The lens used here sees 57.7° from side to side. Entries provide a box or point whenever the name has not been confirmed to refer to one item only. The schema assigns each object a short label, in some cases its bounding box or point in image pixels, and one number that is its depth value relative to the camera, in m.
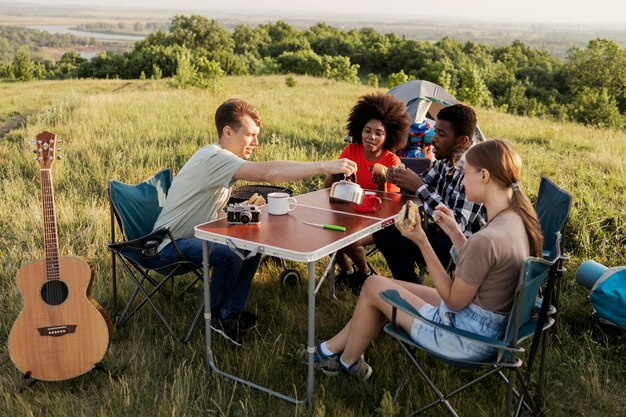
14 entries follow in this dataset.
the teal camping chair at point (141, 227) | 3.38
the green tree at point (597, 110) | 33.38
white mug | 3.22
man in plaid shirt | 3.62
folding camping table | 2.62
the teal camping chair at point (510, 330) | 2.18
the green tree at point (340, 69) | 34.05
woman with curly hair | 4.23
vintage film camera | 2.95
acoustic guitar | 2.95
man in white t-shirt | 3.29
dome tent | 8.89
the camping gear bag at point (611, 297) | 3.44
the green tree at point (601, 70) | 46.88
